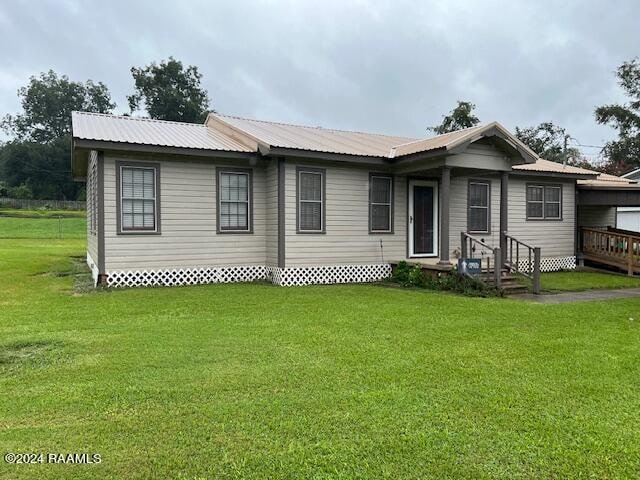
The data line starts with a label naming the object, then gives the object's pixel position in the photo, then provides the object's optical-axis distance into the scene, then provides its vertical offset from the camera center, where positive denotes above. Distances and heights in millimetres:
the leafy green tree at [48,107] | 70375 +18034
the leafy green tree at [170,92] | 62312 +18062
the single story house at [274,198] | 10656 +889
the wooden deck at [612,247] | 14336 -331
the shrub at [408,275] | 11602 -903
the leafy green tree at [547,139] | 39312 +7501
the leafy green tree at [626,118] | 35312 +8270
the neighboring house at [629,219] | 21922 +758
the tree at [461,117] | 33156 +7786
